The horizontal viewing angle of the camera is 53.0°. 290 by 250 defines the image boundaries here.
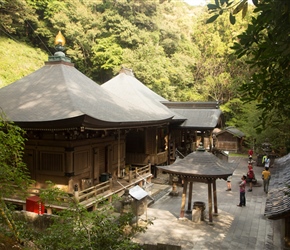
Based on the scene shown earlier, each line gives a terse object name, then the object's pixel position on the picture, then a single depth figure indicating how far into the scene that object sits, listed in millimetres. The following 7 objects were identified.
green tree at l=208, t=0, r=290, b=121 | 2939
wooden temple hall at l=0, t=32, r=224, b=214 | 11102
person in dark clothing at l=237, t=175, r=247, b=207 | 14031
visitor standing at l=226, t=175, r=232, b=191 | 17484
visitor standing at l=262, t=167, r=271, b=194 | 16775
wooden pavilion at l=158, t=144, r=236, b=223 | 11430
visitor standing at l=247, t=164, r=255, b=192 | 17516
